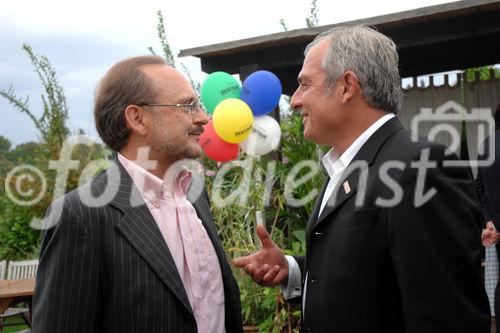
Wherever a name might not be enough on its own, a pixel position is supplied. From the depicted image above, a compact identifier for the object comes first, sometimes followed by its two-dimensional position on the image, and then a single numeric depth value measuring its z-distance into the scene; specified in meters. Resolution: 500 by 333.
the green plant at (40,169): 7.30
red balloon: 3.66
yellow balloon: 3.41
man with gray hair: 1.31
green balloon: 3.78
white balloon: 3.88
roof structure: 4.39
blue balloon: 3.82
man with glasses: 1.42
